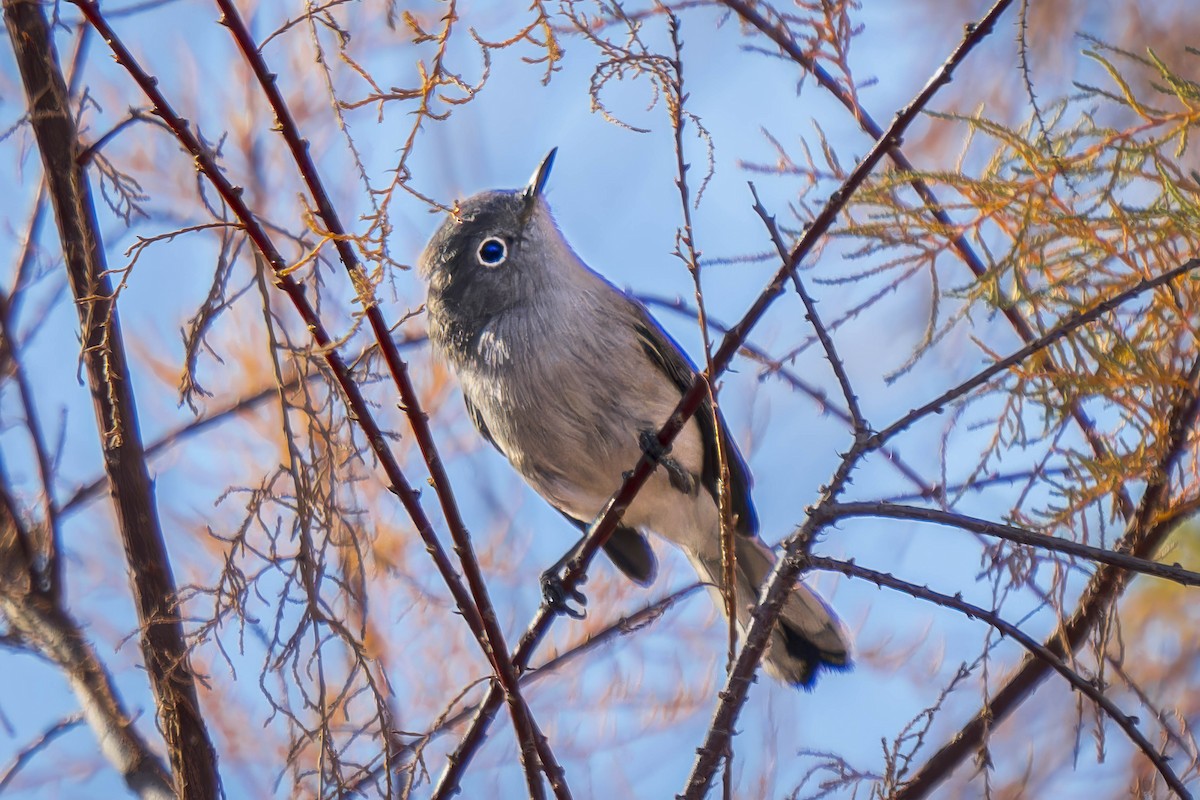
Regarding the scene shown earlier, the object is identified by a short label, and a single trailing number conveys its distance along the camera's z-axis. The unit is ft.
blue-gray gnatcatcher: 13.34
